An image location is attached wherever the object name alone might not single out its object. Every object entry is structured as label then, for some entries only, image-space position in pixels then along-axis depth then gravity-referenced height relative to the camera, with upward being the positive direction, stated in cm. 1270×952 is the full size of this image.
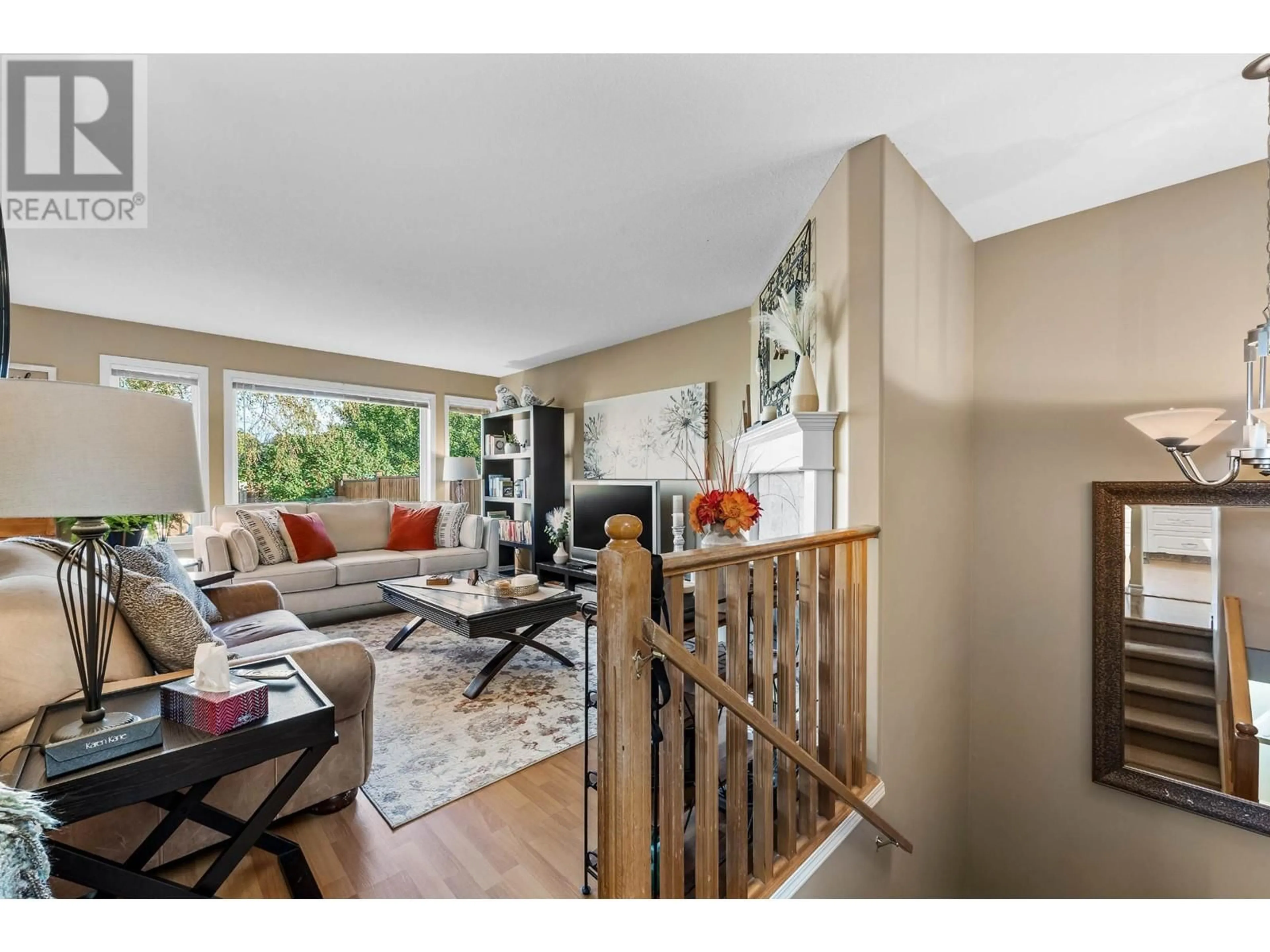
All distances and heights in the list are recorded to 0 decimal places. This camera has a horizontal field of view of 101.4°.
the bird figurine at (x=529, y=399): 550 +86
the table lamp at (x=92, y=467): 94 +3
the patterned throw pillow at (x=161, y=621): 158 -43
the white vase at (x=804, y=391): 204 +35
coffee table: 279 -75
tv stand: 460 -84
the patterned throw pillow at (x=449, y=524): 502 -43
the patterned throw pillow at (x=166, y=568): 211 -37
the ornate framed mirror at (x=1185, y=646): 190 -65
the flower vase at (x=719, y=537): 218 -25
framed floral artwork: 418 +39
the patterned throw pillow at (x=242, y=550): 385 -52
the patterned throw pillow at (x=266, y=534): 403 -42
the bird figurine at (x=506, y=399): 577 +90
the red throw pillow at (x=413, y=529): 485 -46
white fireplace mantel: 198 +9
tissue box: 126 -56
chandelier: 147 +16
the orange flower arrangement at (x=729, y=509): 214 -12
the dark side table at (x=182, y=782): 110 -68
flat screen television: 436 -26
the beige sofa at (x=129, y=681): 130 -64
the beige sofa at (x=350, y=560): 388 -68
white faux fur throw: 62 -45
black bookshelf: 536 +9
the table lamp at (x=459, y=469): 573 +12
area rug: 204 -117
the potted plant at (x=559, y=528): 515 -48
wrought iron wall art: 242 +84
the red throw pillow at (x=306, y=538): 420 -48
